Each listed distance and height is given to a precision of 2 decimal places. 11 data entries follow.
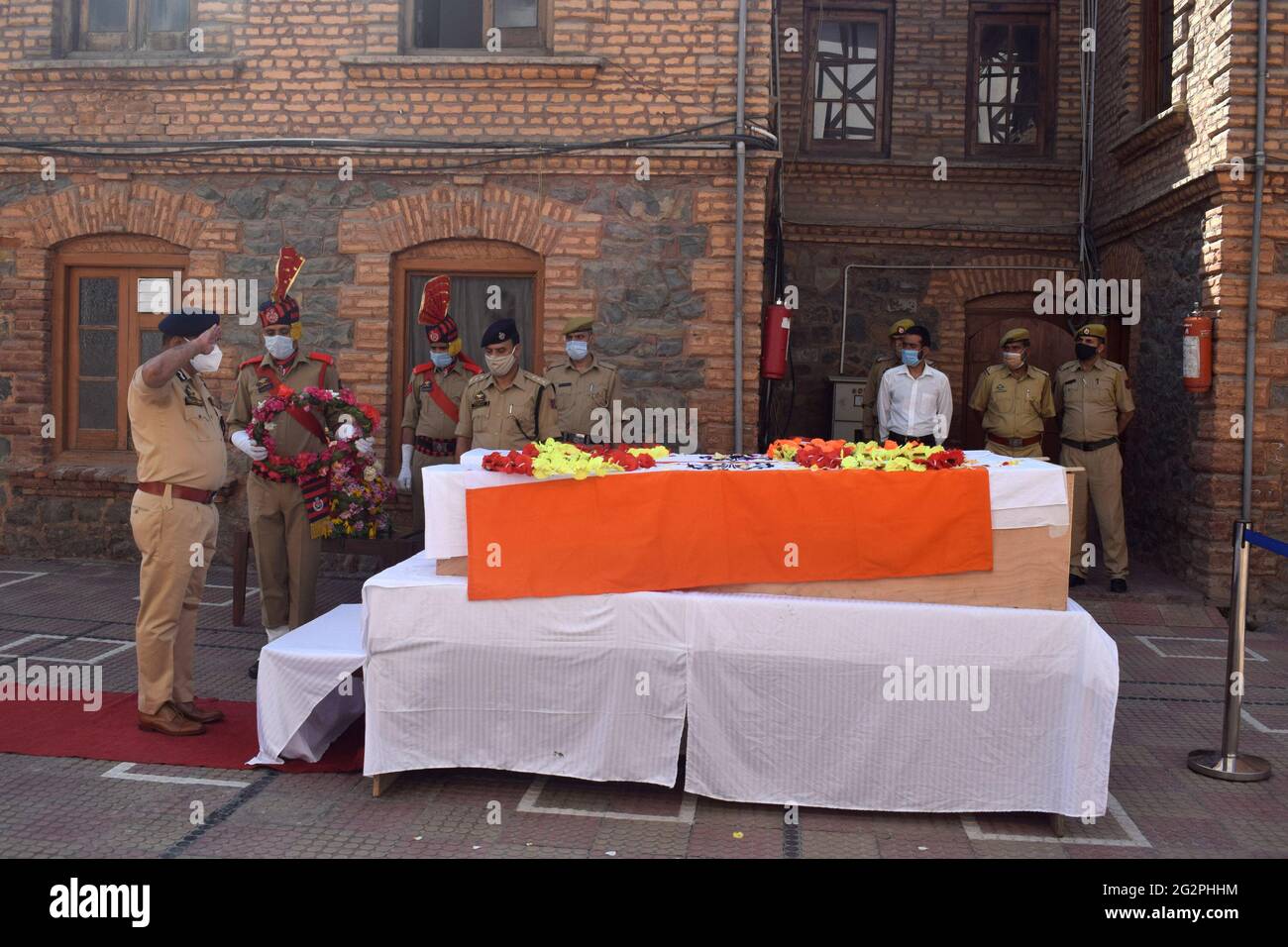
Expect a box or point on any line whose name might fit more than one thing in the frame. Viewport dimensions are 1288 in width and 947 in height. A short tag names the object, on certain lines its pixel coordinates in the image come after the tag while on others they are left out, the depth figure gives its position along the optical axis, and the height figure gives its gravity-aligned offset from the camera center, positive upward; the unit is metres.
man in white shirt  9.46 +0.16
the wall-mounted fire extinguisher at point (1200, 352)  8.99 +0.52
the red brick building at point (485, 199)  9.25 +1.71
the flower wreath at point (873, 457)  5.12 -0.16
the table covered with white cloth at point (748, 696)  4.75 -1.12
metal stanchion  5.47 -1.31
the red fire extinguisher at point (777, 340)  9.62 +0.62
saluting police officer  5.62 -0.44
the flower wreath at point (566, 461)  4.96 -0.19
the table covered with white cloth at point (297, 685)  5.16 -1.17
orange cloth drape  4.88 -0.47
